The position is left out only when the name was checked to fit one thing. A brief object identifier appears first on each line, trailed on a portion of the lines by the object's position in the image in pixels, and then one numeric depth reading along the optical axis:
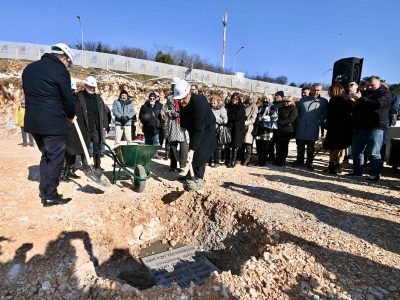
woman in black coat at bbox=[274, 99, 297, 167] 6.59
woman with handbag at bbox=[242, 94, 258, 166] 6.81
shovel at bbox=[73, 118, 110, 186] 4.55
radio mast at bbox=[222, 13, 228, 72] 34.98
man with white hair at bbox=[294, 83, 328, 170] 6.40
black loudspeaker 7.28
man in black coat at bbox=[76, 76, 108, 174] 4.98
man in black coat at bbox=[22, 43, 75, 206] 3.46
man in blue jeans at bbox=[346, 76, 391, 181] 5.18
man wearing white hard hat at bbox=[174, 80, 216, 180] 4.16
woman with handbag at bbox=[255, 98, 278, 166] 6.71
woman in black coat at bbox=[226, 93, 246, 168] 6.56
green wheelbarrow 4.67
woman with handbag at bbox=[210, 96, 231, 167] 6.50
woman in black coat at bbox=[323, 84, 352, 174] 5.94
